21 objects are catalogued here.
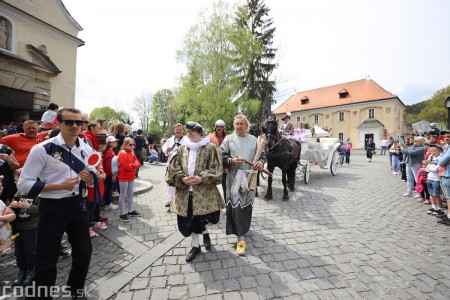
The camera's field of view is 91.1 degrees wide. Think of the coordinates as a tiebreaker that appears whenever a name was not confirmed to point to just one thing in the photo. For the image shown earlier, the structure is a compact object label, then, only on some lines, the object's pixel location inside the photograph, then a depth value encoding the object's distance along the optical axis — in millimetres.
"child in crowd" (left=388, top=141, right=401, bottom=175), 11547
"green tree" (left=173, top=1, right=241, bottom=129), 18688
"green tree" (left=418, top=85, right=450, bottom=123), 36469
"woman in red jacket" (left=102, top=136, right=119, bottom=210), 4836
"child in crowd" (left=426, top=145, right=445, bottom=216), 5200
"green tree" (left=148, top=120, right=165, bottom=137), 40912
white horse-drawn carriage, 9017
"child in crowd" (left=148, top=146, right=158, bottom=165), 15195
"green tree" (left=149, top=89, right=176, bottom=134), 41700
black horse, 6027
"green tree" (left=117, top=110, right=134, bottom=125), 44500
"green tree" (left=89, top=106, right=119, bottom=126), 53381
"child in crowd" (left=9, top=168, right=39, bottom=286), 2566
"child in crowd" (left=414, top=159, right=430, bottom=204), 6199
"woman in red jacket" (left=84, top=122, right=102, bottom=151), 4457
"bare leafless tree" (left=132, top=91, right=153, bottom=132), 42781
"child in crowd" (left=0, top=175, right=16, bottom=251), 2053
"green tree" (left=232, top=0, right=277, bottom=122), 19234
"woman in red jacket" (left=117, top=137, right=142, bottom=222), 4535
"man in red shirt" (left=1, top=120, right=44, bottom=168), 3332
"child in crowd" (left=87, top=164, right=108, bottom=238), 3875
